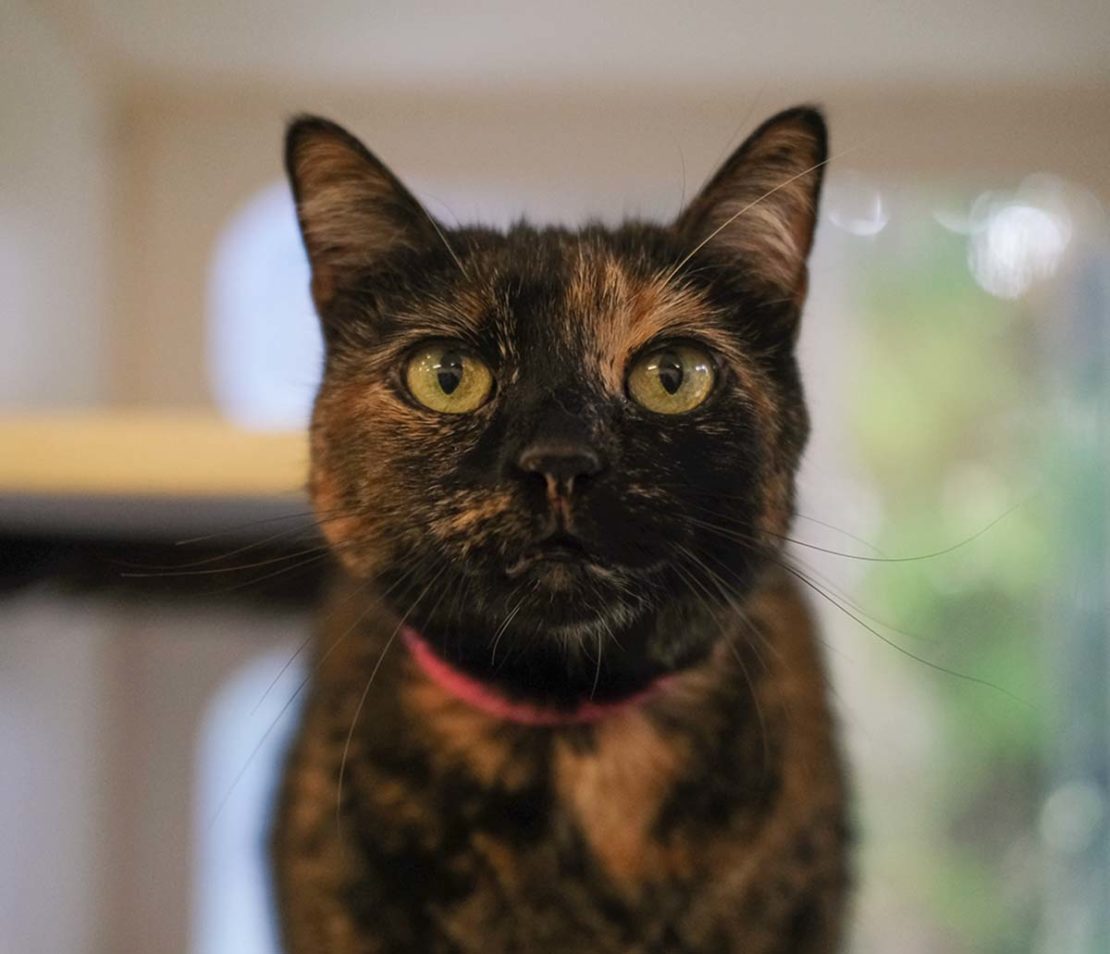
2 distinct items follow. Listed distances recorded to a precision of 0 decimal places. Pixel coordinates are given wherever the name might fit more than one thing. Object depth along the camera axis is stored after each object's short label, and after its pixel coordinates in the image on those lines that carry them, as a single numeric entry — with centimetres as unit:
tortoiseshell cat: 43
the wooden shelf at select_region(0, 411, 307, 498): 65
